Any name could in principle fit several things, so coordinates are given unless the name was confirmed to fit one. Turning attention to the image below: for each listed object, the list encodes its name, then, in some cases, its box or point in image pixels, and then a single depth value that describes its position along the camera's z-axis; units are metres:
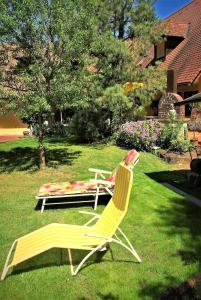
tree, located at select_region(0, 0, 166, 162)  10.56
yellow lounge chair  4.93
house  20.56
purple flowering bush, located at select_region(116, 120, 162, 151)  15.88
